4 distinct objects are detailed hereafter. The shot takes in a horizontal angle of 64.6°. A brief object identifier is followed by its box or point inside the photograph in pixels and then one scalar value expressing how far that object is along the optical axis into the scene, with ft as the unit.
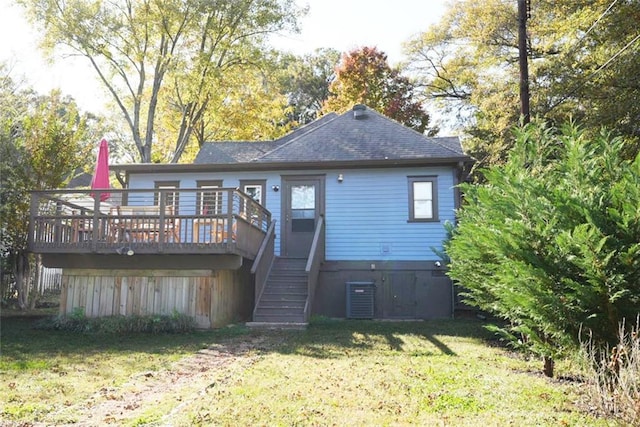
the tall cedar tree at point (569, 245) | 13.98
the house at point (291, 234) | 33.99
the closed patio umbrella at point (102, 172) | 39.42
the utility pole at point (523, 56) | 35.86
